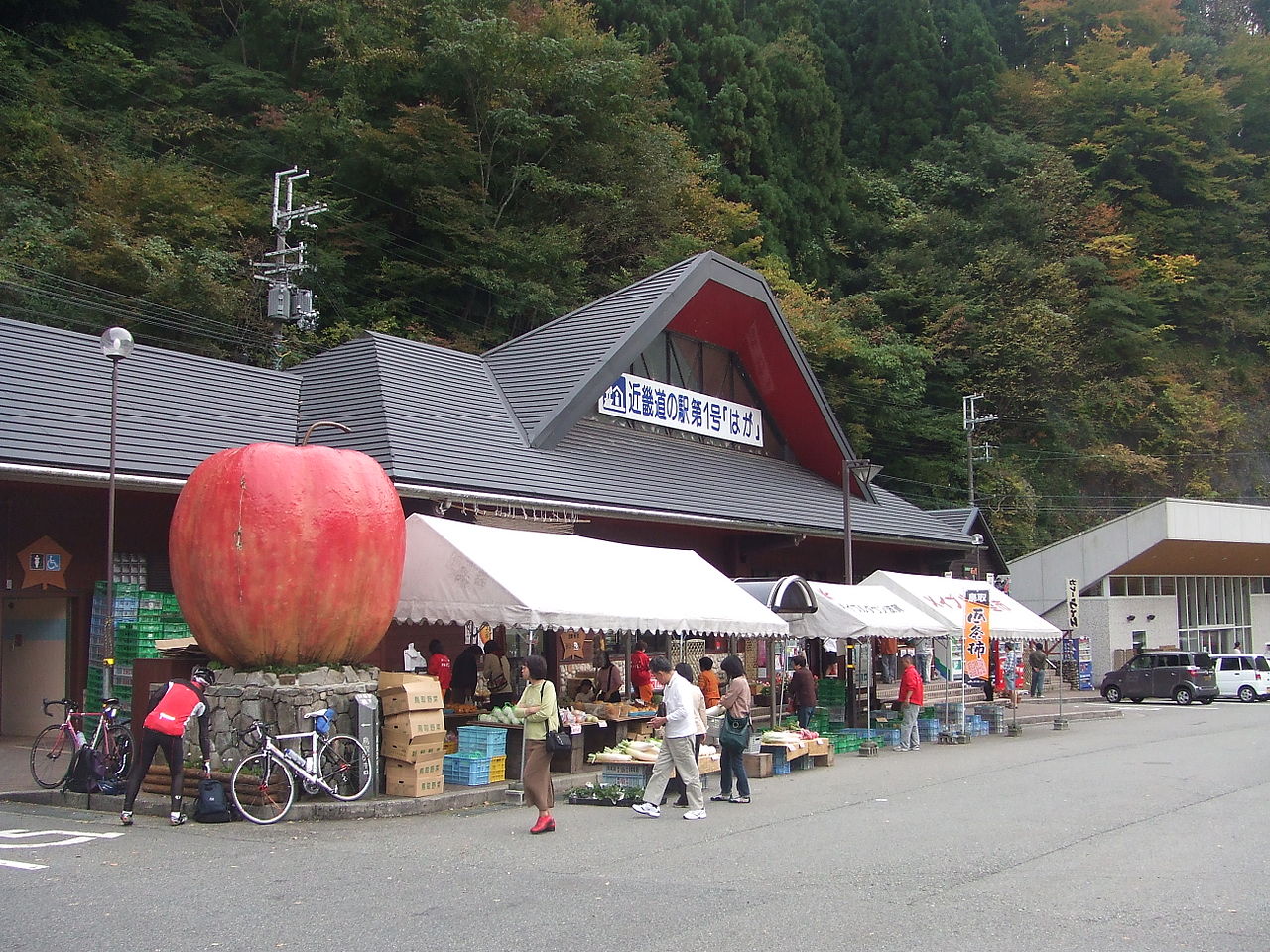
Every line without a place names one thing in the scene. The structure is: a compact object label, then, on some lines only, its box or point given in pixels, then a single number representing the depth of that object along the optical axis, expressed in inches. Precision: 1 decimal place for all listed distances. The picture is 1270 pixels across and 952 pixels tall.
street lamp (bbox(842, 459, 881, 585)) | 827.4
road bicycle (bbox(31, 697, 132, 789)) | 457.1
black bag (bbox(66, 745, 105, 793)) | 448.5
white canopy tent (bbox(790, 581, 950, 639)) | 713.0
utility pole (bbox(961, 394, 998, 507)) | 1628.9
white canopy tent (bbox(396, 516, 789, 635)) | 495.2
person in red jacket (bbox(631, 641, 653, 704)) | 748.0
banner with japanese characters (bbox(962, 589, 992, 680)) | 783.7
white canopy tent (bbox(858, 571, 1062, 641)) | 807.1
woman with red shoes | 396.2
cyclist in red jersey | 405.7
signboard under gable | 837.2
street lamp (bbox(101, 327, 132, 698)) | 491.2
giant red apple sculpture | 437.4
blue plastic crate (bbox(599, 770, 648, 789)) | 505.4
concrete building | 1552.7
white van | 1369.3
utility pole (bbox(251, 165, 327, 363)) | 1075.9
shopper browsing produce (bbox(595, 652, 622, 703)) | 673.6
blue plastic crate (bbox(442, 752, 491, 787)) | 495.2
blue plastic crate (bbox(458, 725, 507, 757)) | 502.6
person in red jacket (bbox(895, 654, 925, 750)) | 759.7
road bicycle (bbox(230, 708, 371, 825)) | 415.5
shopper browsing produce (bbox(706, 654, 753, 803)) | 481.7
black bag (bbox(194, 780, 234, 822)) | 406.9
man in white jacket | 439.2
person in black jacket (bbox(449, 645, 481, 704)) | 622.2
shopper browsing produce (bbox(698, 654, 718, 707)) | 653.7
